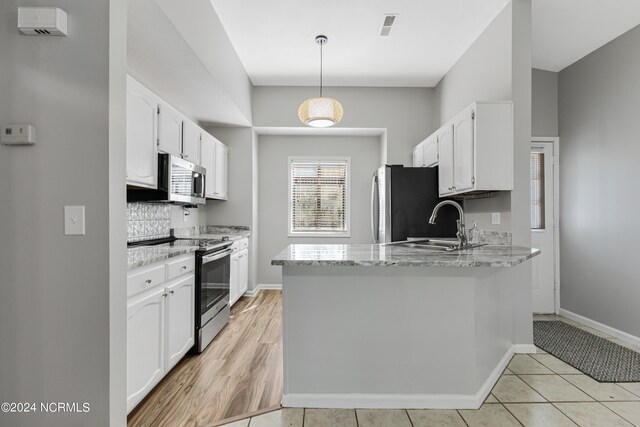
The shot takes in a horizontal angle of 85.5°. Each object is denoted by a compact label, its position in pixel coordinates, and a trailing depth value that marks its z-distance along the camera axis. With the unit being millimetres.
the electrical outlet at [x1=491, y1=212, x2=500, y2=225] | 3078
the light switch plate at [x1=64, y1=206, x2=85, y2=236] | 1391
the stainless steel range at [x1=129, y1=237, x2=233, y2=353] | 2779
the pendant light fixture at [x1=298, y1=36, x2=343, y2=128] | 3252
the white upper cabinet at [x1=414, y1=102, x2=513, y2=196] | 2826
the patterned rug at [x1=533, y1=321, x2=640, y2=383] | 2480
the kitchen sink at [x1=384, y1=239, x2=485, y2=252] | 2436
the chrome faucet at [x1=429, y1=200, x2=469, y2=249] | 2473
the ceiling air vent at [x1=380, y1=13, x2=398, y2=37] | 3197
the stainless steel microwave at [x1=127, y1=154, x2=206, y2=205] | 2932
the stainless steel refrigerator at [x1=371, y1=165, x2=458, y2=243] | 3732
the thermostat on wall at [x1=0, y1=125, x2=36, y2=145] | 1366
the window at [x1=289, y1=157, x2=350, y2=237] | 5465
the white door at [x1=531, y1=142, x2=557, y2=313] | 4020
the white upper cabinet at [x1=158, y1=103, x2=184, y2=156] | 2990
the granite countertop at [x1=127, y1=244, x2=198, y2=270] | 1871
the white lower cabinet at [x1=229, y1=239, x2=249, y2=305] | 4000
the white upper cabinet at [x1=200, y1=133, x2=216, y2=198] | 3992
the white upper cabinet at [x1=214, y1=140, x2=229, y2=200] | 4427
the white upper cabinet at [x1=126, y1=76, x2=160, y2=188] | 2467
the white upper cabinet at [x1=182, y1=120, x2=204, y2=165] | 3518
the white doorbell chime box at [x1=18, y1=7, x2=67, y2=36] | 1326
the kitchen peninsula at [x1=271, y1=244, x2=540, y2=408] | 1996
